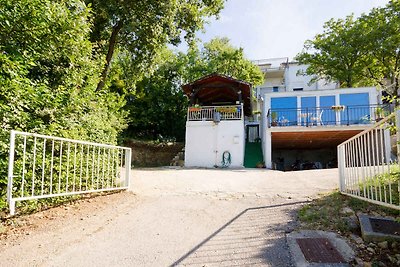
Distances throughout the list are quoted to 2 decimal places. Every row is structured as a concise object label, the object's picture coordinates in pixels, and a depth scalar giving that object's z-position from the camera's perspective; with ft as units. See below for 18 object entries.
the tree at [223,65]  74.28
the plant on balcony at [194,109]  50.08
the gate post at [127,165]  20.34
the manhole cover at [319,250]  9.18
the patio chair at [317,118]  46.34
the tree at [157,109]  67.67
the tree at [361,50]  57.93
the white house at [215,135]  46.65
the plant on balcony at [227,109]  48.90
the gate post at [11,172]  10.49
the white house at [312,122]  45.76
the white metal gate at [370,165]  10.54
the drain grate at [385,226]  10.92
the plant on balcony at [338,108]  46.77
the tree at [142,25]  33.05
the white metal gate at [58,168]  11.91
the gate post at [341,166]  17.42
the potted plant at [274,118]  46.78
